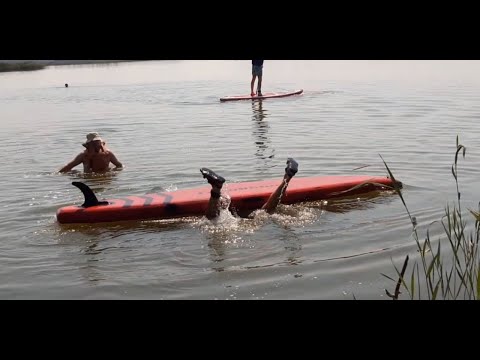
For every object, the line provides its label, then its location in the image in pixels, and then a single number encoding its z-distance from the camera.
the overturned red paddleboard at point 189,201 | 6.55
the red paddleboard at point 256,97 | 19.45
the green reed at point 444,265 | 4.30
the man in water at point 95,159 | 9.03
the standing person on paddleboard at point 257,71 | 18.28
